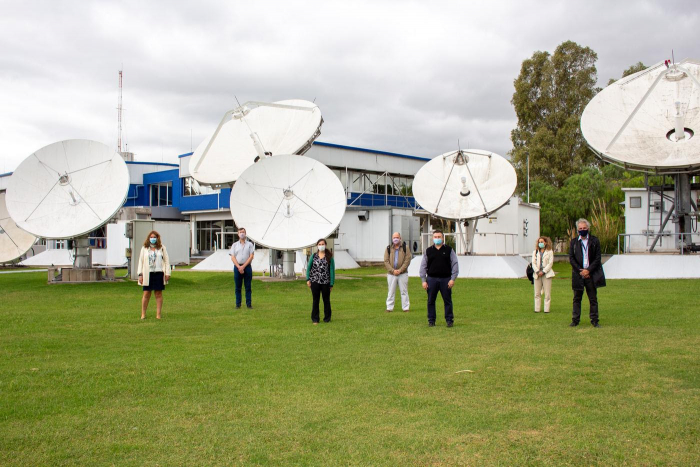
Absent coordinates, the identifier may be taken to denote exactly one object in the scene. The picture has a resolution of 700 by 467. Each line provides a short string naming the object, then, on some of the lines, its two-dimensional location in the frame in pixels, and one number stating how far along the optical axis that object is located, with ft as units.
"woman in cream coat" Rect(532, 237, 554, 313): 47.65
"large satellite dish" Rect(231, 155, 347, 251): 76.13
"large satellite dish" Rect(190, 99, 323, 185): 92.84
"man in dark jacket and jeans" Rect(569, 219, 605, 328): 38.78
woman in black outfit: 43.50
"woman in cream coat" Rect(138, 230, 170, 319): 44.83
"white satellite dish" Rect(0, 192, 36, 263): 119.34
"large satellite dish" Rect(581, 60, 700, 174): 79.66
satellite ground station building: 115.34
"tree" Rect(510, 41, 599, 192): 191.21
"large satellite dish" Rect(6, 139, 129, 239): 80.43
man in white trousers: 48.65
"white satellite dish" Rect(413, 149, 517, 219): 94.32
